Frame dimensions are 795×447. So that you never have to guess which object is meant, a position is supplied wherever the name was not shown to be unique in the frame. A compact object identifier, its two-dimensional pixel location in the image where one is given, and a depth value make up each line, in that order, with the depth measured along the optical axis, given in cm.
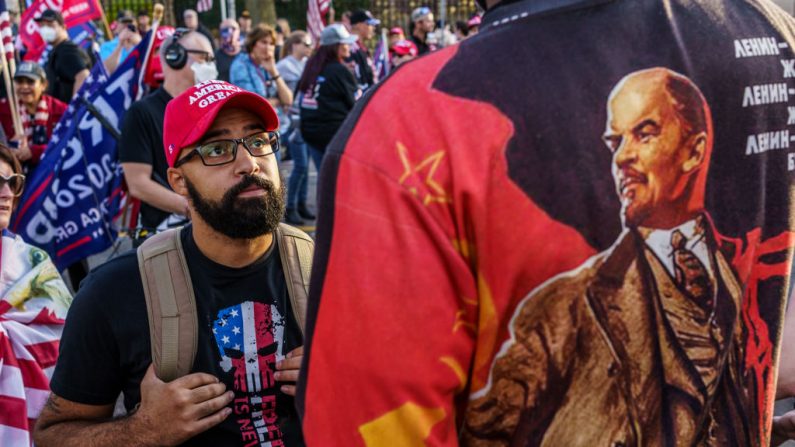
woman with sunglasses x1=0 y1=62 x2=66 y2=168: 643
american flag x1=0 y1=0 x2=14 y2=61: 696
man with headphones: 454
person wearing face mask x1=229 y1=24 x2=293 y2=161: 902
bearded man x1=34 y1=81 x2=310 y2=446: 209
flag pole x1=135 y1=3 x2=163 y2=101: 558
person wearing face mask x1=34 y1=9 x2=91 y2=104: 850
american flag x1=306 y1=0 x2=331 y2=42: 1349
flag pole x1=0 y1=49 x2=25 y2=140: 603
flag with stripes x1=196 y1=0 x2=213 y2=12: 1673
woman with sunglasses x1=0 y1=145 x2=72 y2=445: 283
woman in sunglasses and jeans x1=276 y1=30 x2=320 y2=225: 926
